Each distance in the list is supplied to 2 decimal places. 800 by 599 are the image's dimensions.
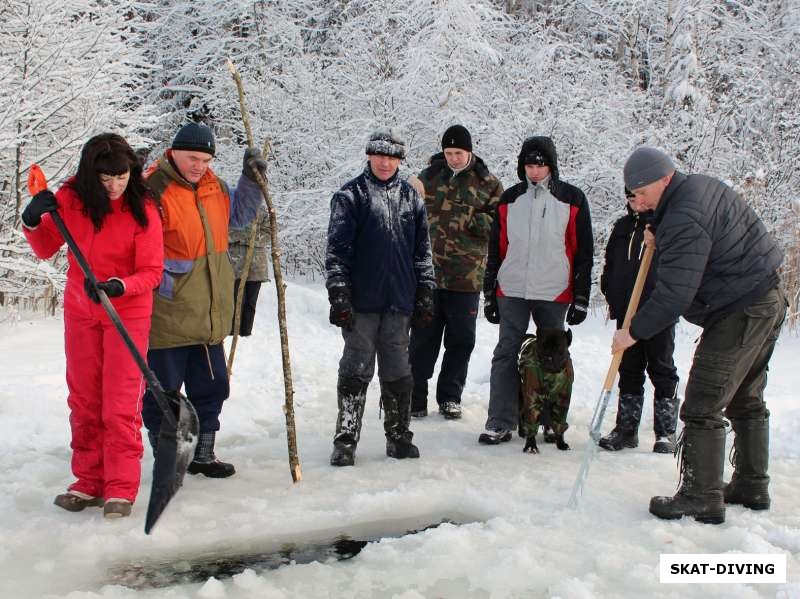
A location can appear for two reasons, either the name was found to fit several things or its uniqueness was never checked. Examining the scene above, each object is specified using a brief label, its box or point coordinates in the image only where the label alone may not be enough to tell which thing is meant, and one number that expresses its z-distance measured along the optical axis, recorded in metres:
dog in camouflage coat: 5.00
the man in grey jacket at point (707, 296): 3.64
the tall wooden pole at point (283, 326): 4.22
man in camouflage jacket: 5.77
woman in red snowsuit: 3.67
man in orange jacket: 4.12
